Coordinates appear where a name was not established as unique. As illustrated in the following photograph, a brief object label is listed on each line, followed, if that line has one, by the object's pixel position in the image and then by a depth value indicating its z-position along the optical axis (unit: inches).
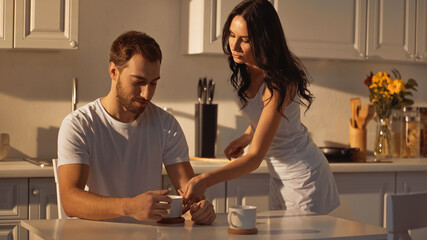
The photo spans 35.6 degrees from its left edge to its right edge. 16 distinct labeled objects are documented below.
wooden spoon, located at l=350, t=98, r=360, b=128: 158.6
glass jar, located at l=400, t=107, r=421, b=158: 158.7
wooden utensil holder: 155.9
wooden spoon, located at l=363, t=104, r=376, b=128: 156.3
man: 85.6
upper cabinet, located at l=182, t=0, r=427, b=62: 137.6
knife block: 142.1
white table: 69.4
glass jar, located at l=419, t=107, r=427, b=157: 162.1
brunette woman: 94.7
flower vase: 155.5
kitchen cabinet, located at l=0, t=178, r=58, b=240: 117.9
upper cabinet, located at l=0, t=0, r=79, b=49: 123.9
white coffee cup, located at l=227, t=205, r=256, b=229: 70.9
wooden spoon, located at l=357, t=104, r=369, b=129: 157.5
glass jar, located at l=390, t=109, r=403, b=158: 159.2
